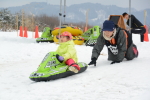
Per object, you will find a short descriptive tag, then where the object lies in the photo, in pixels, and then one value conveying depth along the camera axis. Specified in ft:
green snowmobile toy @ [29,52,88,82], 15.75
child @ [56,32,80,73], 17.00
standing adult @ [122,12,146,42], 35.34
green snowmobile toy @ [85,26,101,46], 38.82
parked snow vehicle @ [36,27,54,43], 41.65
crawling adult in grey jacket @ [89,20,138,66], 18.58
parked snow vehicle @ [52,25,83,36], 40.15
